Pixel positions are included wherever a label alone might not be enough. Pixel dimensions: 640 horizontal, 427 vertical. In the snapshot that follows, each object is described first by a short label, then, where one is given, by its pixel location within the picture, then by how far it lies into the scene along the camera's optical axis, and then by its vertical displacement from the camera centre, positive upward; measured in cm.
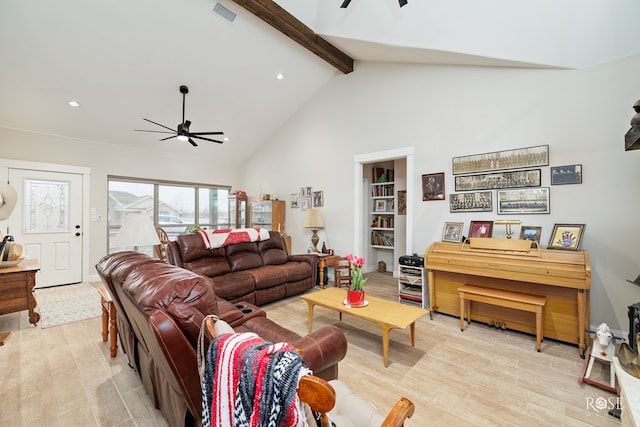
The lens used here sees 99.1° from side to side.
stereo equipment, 368 -64
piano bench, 255 -87
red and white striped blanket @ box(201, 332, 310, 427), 69 -47
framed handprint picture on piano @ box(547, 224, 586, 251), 283 -24
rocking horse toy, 208 -109
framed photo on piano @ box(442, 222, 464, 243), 361 -24
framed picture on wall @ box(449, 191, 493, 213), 350 +16
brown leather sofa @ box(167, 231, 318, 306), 349 -80
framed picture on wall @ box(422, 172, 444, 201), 387 +40
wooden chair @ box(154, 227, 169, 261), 478 -44
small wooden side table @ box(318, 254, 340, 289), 470 -84
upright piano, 254 -66
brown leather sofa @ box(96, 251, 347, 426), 111 -54
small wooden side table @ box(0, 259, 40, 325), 288 -83
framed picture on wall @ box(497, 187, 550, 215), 313 +16
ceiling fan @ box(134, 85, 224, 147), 401 +122
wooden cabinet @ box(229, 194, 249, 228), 679 +6
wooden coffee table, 226 -90
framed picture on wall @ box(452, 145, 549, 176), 315 +67
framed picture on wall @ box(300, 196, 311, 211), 570 +23
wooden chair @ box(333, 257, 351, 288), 458 -102
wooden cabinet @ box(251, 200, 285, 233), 602 -2
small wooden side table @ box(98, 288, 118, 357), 238 -93
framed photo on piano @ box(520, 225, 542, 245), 311 -22
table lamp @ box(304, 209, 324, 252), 523 -13
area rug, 334 -129
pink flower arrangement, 264 -60
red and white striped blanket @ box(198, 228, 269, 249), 380 -35
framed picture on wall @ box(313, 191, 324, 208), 546 +29
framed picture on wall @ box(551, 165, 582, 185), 294 +44
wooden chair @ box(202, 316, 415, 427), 65 -47
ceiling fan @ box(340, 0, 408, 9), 272 +230
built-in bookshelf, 581 +6
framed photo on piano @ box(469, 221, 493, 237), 340 -19
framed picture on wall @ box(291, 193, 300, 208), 590 +29
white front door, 448 -16
